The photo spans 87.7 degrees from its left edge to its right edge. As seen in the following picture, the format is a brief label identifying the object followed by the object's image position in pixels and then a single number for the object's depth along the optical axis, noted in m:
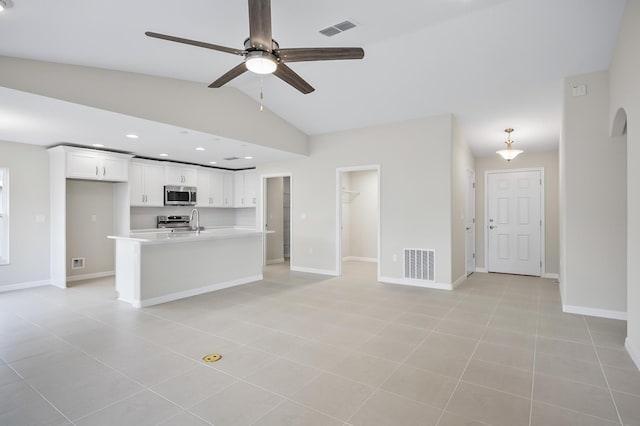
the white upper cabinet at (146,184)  6.57
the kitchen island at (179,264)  4.40
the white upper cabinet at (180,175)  7.19
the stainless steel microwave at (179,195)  7.10
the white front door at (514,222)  6.62
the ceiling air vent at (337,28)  3.32
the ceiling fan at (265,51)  2.20
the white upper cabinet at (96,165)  5.53
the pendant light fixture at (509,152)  5.62
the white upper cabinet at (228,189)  8.38
